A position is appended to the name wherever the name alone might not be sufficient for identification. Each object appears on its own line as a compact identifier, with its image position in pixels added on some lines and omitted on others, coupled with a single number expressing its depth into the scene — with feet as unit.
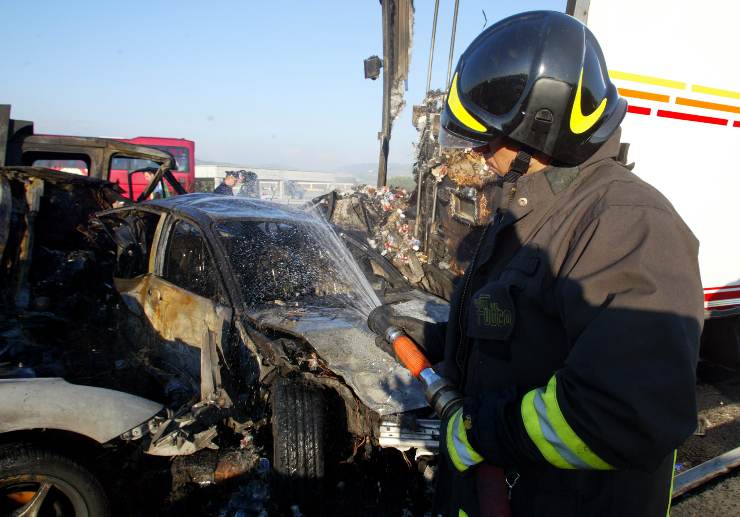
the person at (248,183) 37.10
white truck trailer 10.92
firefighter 2.87
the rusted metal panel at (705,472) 7.06
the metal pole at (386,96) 27.66
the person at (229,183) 32.22
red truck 46.14
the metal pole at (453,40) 19.88
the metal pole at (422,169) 21.88
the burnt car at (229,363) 7.44
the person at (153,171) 22.49
